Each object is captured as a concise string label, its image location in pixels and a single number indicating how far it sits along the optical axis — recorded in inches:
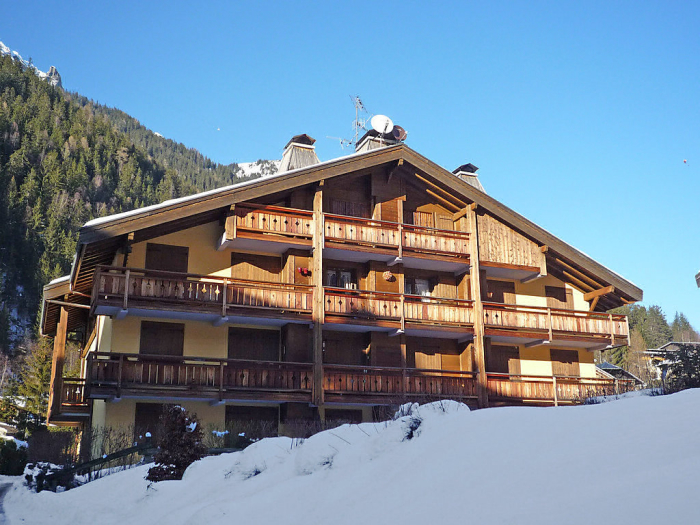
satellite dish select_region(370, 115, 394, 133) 1275.8
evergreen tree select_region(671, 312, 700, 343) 5108.3
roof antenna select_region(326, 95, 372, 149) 1421.0
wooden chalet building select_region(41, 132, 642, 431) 952.9
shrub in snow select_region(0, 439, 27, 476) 1142.3
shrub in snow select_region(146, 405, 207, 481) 617.9
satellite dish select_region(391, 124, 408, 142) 1302.9
